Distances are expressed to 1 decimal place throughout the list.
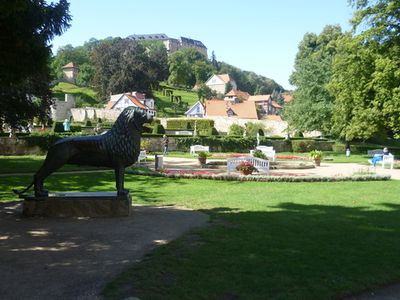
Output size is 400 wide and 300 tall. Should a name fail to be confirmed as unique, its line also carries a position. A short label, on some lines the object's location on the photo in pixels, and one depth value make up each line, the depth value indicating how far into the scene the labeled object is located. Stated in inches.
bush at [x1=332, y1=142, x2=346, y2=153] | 1774.1
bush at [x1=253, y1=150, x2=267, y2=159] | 860.7
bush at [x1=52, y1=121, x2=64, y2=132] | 1499.1
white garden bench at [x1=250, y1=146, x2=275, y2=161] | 1024.1
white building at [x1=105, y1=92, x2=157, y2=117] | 3060.5
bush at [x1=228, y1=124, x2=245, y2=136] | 2152.8
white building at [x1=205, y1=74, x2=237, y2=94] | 5698.8
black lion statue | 343.6
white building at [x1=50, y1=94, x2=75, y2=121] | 2958.7
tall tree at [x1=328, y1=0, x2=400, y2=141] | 1092.5
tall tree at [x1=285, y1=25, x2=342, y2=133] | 1678.2
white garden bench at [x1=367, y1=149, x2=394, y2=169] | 940.3
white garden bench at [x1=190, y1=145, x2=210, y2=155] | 1276.3
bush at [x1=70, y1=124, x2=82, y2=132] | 1682.5
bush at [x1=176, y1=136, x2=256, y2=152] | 1545.3
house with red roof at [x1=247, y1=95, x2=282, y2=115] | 4940.2
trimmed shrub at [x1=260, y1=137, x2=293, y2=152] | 1647.4
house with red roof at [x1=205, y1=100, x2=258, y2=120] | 3142.2
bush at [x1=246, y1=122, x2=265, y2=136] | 2103.5
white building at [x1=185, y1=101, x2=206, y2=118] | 3334.2
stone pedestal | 343.0
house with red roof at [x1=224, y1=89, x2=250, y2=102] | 4886.8
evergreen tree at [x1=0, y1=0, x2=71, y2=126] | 322.0
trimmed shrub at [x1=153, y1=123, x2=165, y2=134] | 1646.7
